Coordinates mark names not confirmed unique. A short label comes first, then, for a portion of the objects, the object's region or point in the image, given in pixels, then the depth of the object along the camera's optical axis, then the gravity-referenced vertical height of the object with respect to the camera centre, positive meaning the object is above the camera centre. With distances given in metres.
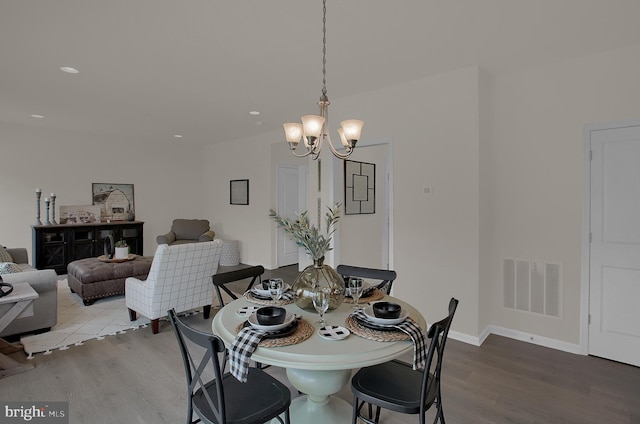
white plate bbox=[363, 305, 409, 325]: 1.68 -0.55
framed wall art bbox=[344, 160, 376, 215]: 5.12 +0.32
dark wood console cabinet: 5.66 -0.56
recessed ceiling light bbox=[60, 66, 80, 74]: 3.31 +1.34
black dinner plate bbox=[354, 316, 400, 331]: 1.66 -0.57
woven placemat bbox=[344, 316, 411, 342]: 1.58 -0.59
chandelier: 2.20 +0.52
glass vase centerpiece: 1.90 -0.36
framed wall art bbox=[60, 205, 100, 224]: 6.19 -0.11
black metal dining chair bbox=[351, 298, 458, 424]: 1.60 -0.90
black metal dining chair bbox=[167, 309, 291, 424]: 1.44 -0.90
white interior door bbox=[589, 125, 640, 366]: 2.87 -0.31
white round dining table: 1.45 -0.63
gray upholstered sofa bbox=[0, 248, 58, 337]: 3.30 -0.95
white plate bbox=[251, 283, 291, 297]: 2.19 -0.53
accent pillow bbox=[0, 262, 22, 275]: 3.54 -0.64
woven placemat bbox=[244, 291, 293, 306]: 2.09 -0.57
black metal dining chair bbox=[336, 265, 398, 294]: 2.61 -0.51
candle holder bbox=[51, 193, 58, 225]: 5.95 -0.02
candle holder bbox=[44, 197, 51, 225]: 5.81 +0.02
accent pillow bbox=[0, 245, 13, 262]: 4.46 -0.63
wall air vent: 3.25 -0.75
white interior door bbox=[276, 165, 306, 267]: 6.80 +0.15
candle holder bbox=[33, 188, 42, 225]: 5.70 +0.03
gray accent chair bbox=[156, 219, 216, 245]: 7.00 -0.48
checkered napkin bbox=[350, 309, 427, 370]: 1.58 -0.60
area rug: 3.25 -1.25
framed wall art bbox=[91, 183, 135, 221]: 6.61 +0.15
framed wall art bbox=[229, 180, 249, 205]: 7.02 +0.34
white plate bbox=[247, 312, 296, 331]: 1.59 -0.55
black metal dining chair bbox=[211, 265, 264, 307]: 2.41 -0.49
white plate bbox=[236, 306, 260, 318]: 1.91 -0.58
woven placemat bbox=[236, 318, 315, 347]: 1.52 -0.59
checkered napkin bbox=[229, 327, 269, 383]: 1.46 -0.61
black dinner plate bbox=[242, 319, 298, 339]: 1.57 -0.58
